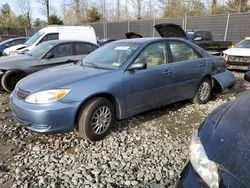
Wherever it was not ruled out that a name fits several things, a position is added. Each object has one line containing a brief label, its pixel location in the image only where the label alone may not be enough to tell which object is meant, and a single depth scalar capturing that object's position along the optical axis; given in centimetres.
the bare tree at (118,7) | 3247
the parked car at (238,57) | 693
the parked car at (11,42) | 1072
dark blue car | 115
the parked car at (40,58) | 503
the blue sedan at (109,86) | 266
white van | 824
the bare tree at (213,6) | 2093
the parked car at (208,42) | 925
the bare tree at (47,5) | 2909
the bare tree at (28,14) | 3129
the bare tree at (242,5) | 1866
